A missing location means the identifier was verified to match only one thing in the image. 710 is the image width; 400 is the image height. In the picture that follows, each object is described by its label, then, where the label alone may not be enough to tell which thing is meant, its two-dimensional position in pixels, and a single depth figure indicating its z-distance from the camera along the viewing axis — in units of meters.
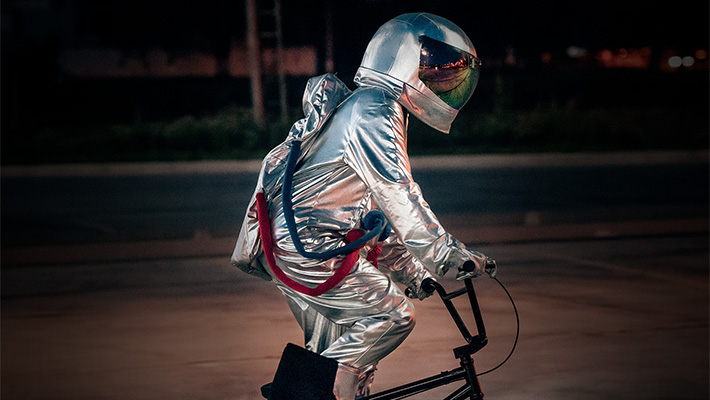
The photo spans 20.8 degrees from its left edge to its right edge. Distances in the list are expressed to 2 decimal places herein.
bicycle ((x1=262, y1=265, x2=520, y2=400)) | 6.77
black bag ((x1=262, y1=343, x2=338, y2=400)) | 6.98
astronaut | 6.78
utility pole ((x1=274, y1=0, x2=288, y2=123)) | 41.26
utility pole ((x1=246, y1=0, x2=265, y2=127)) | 41.23
